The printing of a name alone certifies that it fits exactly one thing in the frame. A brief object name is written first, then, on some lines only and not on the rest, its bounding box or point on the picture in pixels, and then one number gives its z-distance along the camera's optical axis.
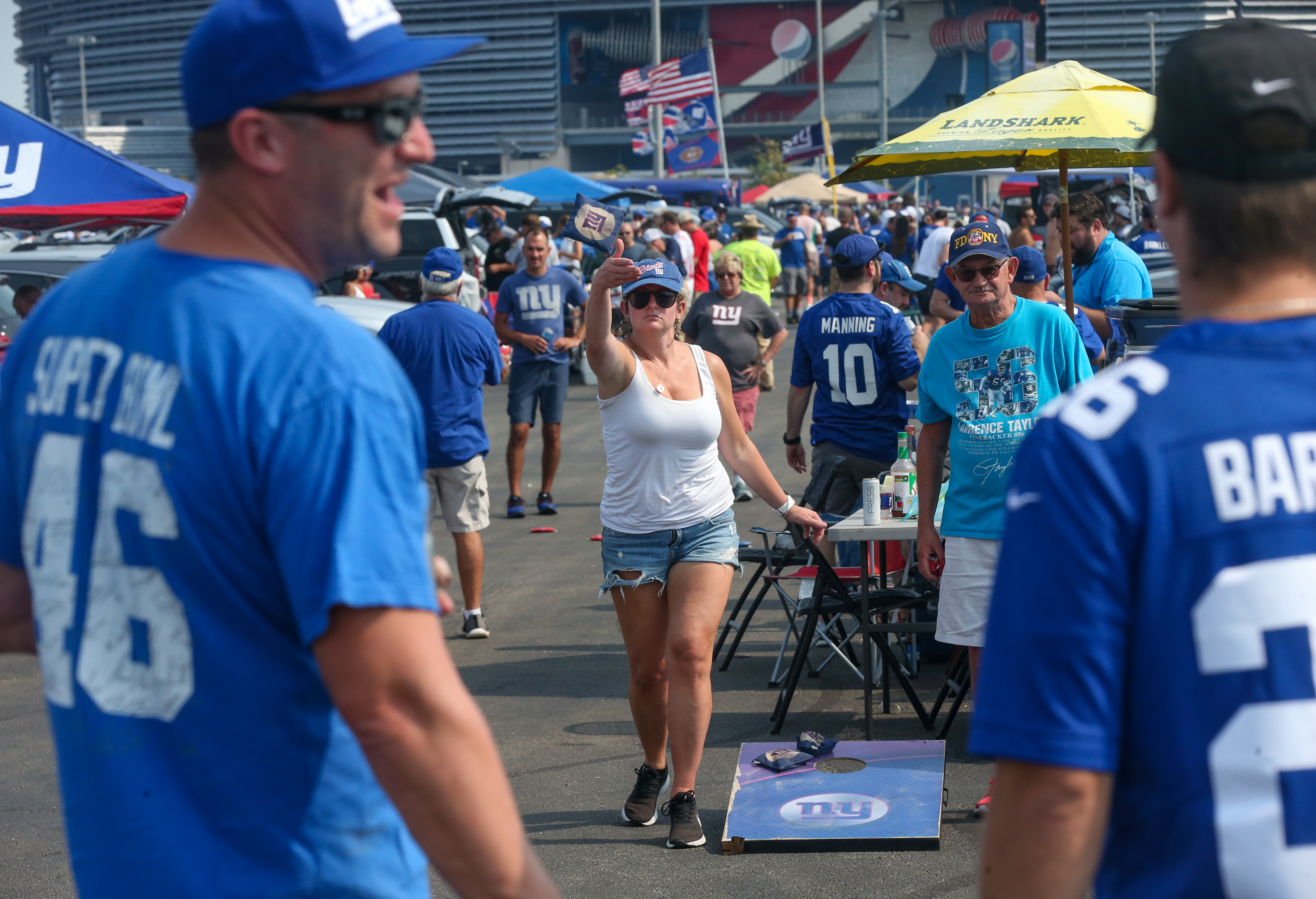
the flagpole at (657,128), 61.75
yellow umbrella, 12.38
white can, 12.09
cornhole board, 9.59
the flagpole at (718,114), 64.31
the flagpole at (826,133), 42.56
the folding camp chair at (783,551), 13.38
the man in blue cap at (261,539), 2.91
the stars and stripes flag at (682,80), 62.47
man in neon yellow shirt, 31.16
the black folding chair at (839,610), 12.04
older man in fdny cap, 9.97
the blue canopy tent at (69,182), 15.12
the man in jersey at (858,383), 14.81
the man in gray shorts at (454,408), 15.92
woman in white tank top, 9.73
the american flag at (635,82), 67.44
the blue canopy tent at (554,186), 55.47
